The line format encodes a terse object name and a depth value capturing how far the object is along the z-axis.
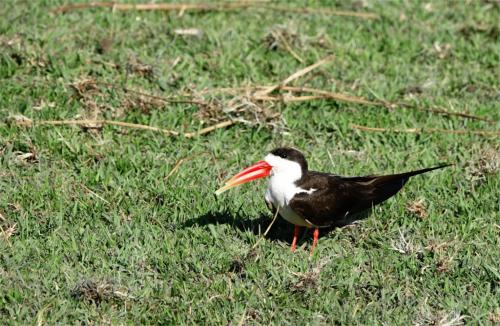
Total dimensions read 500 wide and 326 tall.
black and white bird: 12.23
